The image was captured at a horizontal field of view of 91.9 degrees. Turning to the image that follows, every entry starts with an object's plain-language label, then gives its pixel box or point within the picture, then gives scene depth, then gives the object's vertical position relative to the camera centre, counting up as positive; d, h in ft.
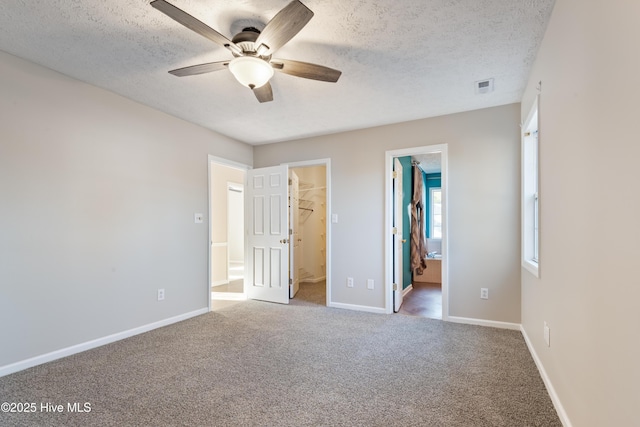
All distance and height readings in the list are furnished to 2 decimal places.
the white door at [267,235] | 14.88 -0.91
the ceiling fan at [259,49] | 5.32 +3.48
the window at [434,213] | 24.62 +0.25
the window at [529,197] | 9.69 +0.60
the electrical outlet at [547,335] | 6.83 -2.69
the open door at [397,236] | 13.23 -0.88
